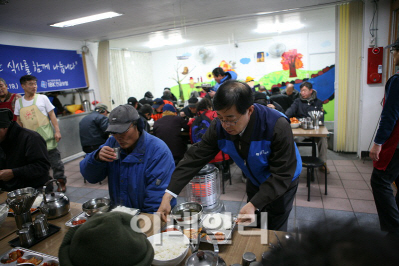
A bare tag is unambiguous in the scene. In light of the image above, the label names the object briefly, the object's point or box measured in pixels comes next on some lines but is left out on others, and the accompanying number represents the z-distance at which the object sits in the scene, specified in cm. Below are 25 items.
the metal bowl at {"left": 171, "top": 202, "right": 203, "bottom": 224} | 133
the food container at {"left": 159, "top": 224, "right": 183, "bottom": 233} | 143
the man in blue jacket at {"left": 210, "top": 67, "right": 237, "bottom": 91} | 464
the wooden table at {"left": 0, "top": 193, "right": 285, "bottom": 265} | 124
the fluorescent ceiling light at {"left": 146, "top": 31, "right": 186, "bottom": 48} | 706
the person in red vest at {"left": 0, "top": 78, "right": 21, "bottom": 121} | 385
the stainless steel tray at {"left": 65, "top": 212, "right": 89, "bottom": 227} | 161
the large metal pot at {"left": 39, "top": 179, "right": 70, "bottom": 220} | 170
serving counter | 592
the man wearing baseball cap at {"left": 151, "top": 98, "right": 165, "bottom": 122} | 557
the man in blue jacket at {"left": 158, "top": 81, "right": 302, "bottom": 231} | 141
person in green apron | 404
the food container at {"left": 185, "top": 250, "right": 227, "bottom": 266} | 113
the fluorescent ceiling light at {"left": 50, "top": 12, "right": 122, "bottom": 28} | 483
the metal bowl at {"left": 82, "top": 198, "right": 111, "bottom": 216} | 161
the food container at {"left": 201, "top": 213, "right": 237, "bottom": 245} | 130
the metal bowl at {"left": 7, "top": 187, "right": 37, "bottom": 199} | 181
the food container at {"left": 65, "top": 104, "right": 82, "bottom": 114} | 646
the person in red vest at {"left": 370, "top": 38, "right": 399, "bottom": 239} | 209
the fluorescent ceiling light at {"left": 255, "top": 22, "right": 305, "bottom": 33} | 692
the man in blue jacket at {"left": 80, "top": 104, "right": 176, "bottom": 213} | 185
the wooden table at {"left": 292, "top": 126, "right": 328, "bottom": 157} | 368
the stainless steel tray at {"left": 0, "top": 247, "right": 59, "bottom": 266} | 127
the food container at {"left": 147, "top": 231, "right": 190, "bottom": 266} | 116
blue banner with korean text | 518
